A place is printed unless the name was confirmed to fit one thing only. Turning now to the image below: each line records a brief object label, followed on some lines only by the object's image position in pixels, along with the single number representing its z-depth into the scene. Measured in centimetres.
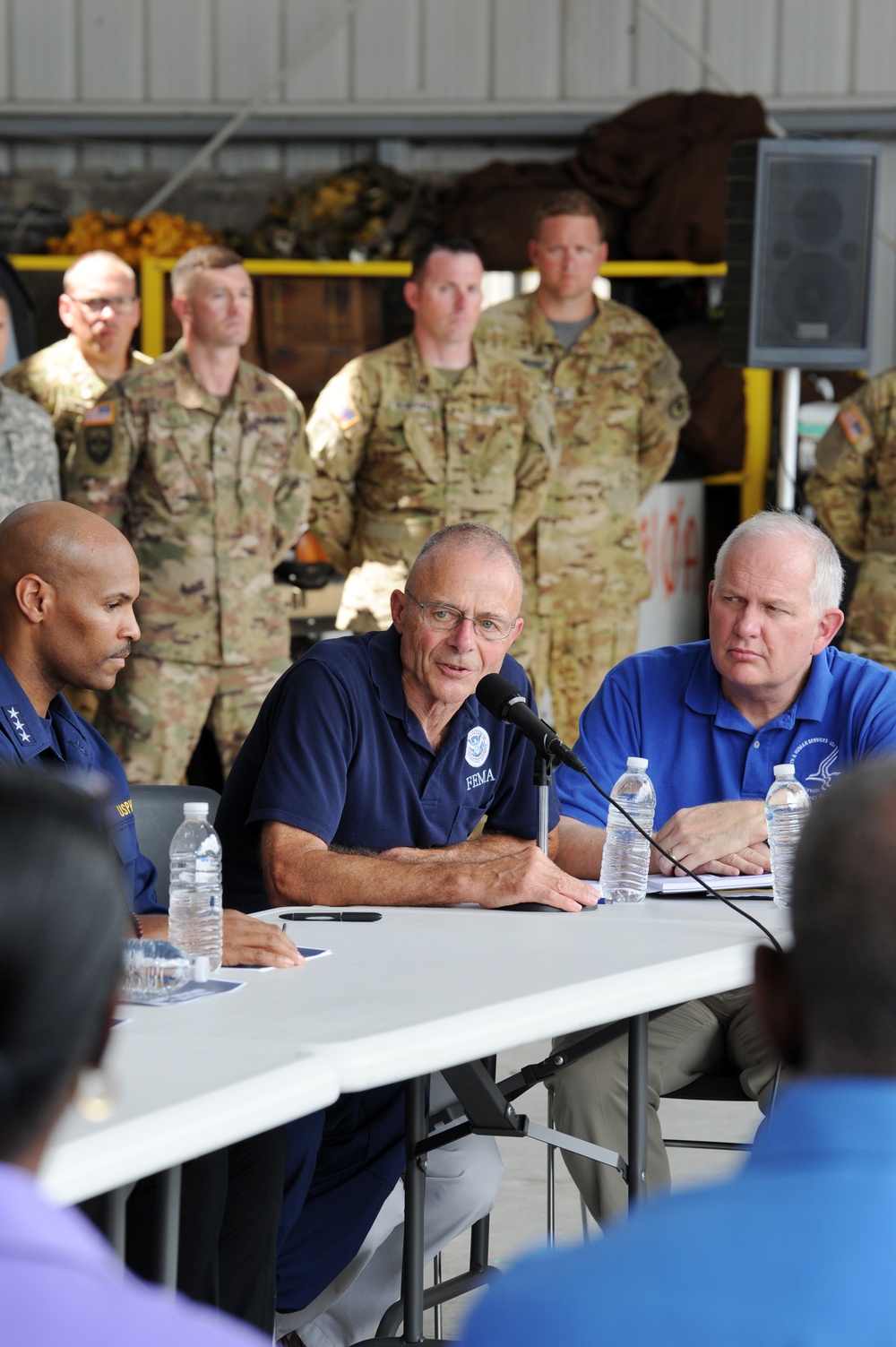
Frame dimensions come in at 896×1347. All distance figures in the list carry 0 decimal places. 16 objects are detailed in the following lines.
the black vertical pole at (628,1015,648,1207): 436
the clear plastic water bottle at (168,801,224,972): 441
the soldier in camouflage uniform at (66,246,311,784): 966
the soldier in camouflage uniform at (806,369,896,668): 1082
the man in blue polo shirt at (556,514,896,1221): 593
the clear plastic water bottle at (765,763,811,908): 537
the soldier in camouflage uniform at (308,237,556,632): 1037
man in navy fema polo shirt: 507
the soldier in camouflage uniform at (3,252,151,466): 1067
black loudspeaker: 1058
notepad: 537
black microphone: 485
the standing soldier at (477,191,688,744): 1124
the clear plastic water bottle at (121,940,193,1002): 399
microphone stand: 495
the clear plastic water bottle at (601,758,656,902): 538
